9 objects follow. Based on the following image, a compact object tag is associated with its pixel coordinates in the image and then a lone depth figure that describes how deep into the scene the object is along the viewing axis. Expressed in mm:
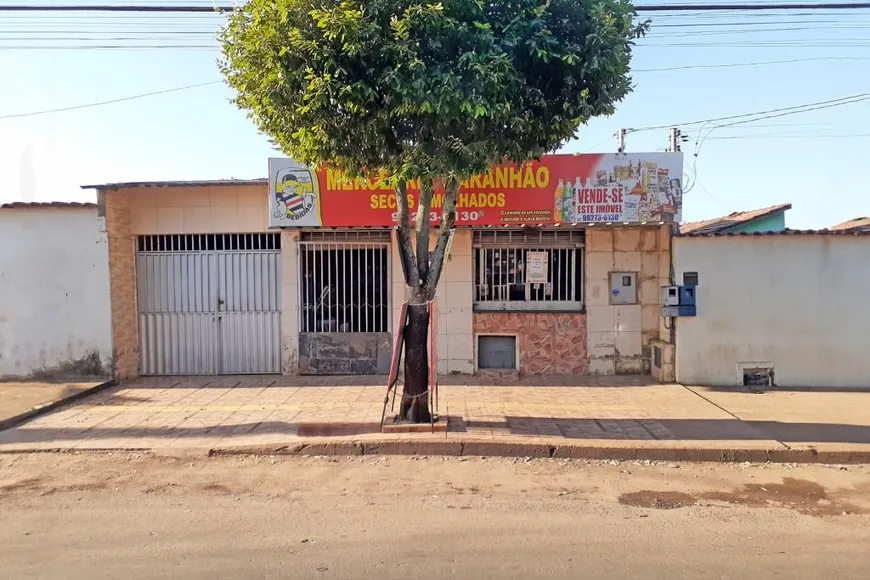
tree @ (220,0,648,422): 5207
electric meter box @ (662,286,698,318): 8367
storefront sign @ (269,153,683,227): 8516
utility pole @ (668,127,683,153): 18734
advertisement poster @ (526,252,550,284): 9281
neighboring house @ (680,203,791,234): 12457
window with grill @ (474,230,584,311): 9297
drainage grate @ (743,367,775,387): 8453
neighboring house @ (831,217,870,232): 13755
